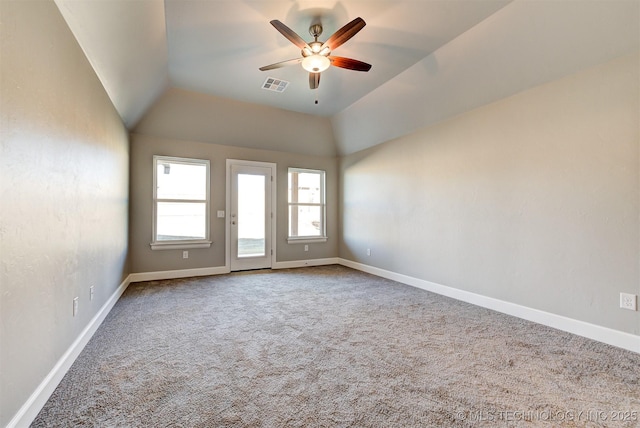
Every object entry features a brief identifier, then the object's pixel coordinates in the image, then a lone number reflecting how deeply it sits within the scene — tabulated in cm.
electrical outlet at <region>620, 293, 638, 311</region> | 234
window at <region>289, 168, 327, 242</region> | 600
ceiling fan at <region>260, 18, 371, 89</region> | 244
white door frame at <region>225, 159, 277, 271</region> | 531
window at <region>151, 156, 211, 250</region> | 482
